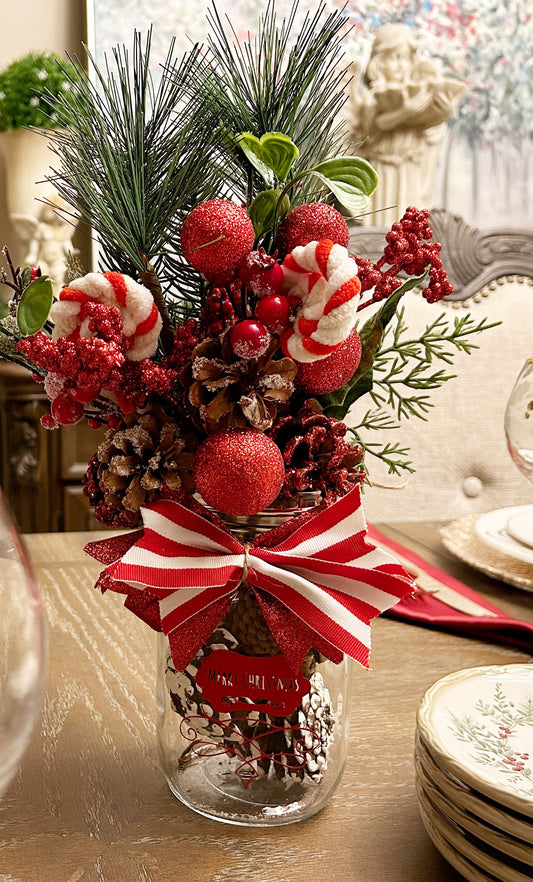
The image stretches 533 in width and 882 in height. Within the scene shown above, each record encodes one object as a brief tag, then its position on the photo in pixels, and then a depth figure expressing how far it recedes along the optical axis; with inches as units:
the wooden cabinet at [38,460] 76.9
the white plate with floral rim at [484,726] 14.3
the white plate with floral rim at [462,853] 13.2
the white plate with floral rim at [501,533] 30.2
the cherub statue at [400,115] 65.3
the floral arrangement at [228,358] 14.7
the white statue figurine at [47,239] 76.6
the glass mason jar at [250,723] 16.1
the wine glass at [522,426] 30.0
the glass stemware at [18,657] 9.2
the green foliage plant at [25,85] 73.2
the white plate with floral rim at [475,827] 13.0
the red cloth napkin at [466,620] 25.3
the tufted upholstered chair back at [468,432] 50.5
